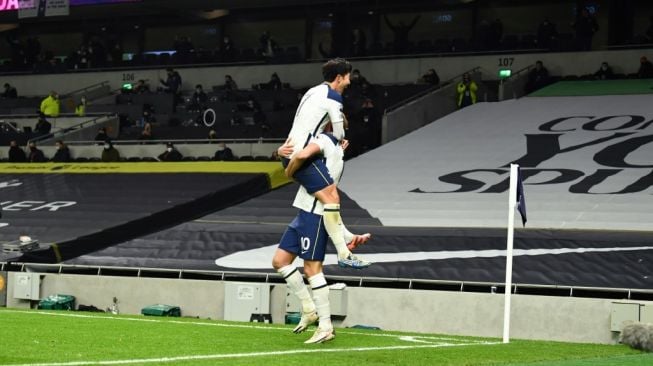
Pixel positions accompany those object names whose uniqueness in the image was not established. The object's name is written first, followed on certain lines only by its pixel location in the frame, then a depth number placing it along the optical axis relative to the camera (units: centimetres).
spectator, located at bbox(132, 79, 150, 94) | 3562
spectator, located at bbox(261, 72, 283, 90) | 3334
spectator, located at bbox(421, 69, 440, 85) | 3141
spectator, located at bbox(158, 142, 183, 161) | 2850
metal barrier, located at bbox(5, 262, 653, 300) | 1501
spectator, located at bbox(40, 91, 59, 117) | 3488
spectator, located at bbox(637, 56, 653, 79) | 2937
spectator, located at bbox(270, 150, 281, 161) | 2655
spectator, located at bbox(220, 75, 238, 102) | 3316
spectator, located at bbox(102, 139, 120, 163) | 2914
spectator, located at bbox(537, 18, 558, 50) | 3192
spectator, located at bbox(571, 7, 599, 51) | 3119
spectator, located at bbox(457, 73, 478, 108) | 3017
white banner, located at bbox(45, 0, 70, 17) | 3256
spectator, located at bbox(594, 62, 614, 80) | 3022
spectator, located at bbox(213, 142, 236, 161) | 2789
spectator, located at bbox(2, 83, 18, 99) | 3856
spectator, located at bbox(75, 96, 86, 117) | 3418
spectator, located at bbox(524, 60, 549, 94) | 3092
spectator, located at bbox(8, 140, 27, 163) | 3027
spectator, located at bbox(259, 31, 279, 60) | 3672
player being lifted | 845
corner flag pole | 938
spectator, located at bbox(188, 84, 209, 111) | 3294
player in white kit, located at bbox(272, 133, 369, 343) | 848
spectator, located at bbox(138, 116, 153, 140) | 3091
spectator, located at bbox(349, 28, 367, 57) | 3541
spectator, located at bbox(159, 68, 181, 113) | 3506
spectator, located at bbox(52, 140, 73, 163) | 2956
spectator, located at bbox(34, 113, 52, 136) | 3281
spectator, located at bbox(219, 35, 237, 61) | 3791
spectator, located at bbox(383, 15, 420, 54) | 3472
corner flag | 967
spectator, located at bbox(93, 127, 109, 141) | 3125
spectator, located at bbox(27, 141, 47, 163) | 2989
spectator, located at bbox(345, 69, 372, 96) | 2983
